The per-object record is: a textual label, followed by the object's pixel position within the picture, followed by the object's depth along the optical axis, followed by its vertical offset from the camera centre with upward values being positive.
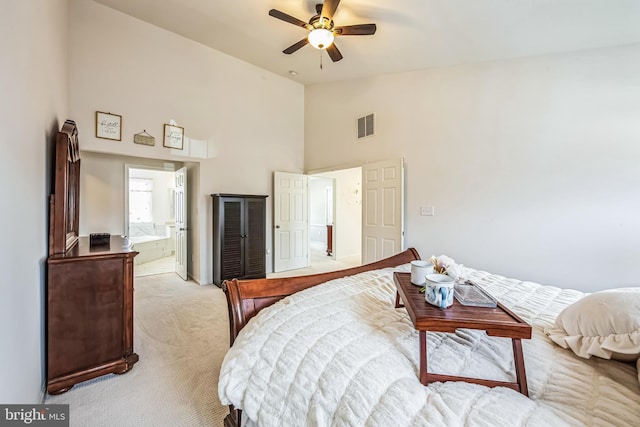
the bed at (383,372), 0.75 -0.55
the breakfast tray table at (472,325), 0.86 -0.39
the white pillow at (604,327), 0.89 -0.42
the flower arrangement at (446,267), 1.27 -0.27
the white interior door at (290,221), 5.11 -0.16
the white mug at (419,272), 1.29 -0.29
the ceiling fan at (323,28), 2.62 +1.96
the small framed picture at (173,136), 3.83 +1.16
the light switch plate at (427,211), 3.63 +0.04
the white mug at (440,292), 1.03 -0.32
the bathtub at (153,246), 5.89 -0.81
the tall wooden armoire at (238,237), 4.15 -0.40
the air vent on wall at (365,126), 4.29 +1.48
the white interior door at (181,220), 4.61 -0.13
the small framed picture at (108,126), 3.32 +1.14
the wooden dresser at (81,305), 1.74 -0.66
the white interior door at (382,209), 3.76 +0.07
